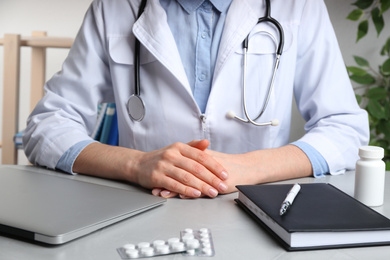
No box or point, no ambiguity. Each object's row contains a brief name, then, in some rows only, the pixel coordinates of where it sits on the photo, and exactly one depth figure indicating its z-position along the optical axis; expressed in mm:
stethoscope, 1343
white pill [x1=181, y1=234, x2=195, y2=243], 714
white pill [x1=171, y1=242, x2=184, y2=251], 690
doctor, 1328
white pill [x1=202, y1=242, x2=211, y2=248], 708
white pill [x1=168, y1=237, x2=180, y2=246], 704
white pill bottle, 915
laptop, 733
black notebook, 714
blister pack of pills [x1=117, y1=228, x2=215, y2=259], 682
